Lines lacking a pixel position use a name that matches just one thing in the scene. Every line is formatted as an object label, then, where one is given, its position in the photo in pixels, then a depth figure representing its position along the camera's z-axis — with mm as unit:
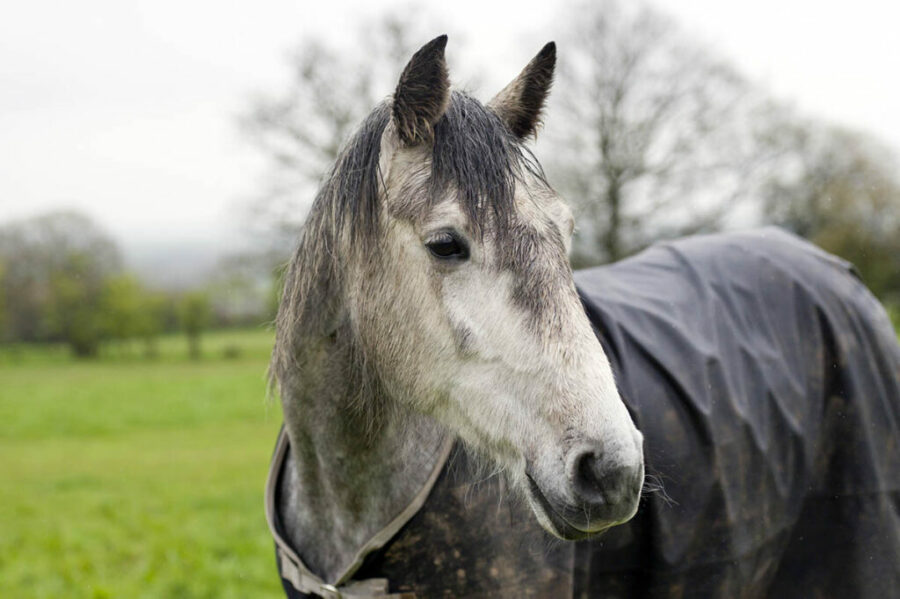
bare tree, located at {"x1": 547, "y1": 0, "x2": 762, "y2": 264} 20344
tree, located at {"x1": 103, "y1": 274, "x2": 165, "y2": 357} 23047
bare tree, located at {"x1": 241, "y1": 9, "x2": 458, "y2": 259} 18672
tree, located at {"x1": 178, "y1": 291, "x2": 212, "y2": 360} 26703
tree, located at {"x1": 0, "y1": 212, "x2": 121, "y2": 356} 20781
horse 2082
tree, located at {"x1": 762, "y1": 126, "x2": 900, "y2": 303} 19188
